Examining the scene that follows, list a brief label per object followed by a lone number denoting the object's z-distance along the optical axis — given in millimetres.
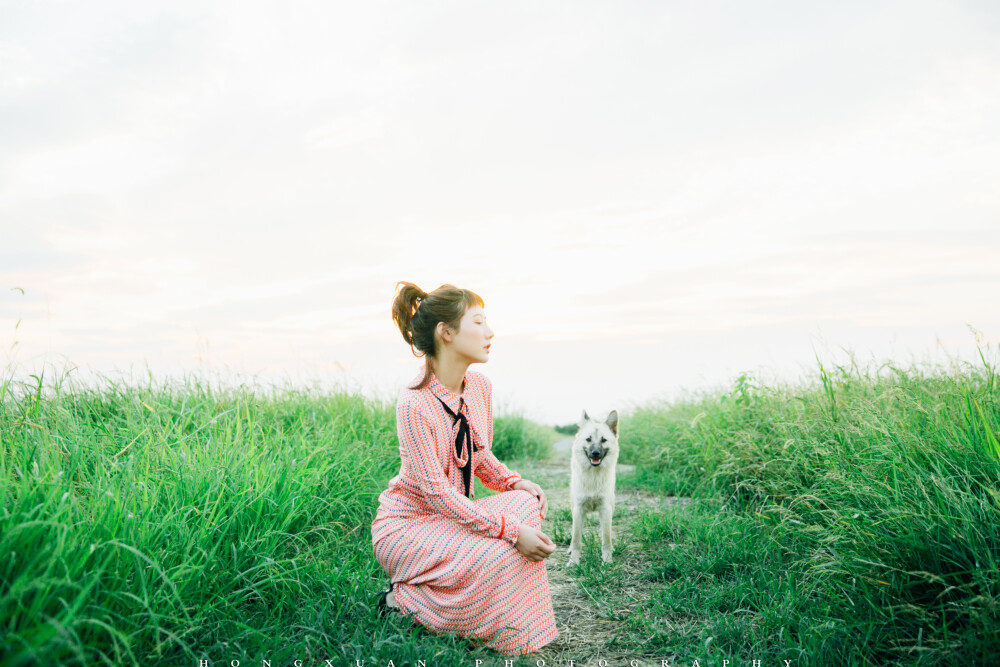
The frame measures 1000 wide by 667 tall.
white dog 4156
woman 2688
